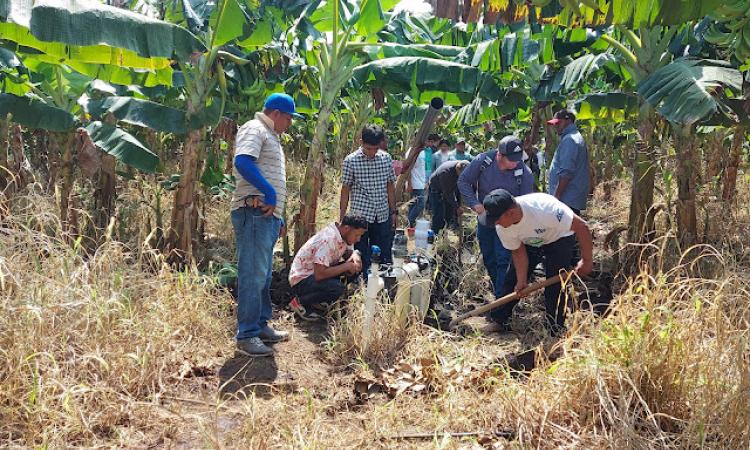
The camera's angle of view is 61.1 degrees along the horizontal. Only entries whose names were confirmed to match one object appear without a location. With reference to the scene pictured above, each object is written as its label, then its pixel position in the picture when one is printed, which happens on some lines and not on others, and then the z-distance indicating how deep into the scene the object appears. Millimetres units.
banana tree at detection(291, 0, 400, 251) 6965
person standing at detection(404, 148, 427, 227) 10312
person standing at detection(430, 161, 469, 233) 8695
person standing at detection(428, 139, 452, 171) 11555
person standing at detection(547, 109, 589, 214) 6113
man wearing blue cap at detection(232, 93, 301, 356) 4441
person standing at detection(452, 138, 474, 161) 11292
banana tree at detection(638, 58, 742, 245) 4714
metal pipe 6652
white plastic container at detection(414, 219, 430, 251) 5758
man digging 4383
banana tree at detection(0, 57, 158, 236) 6289
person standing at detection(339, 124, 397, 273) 6086
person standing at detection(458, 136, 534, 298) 5617
